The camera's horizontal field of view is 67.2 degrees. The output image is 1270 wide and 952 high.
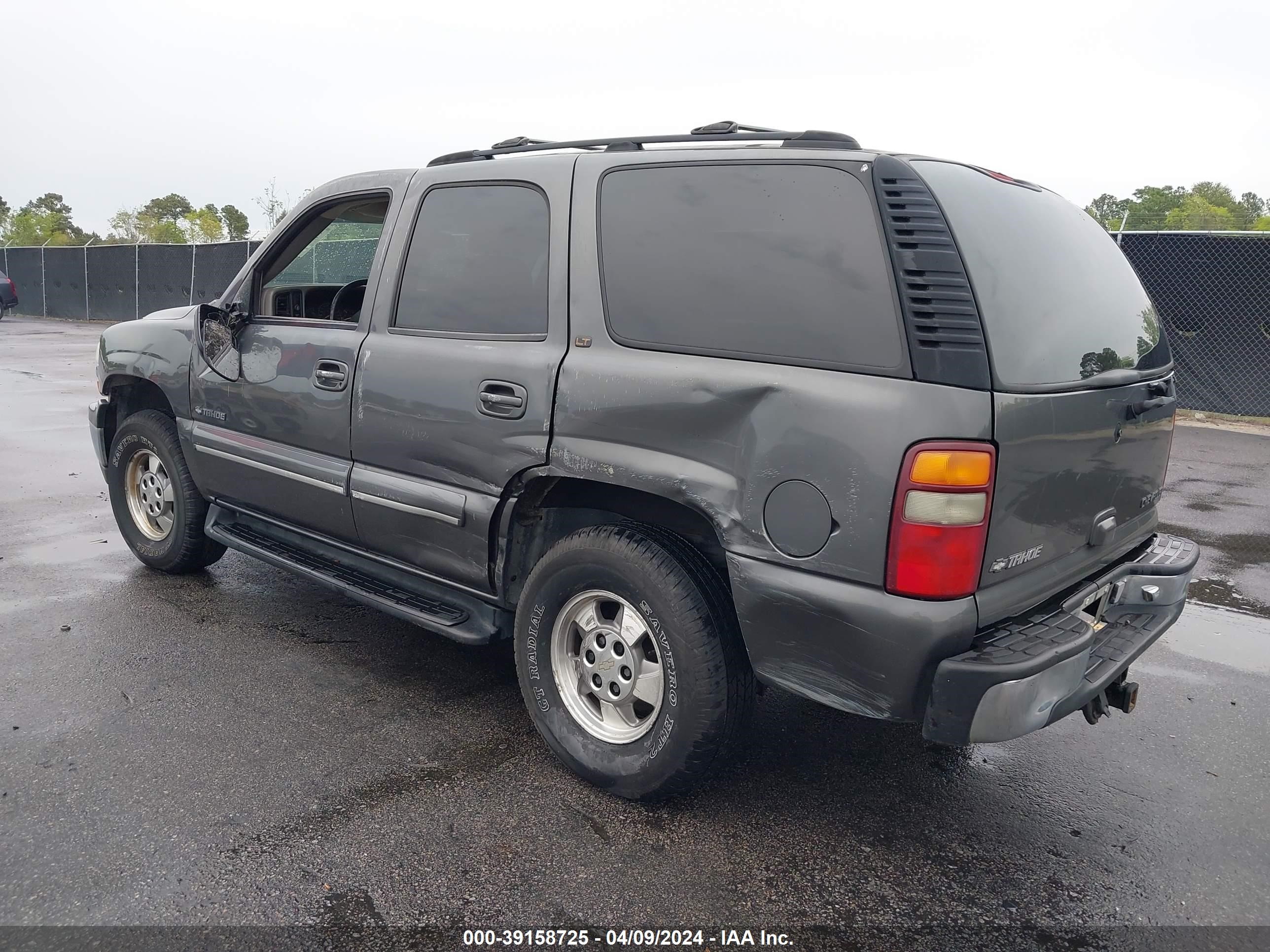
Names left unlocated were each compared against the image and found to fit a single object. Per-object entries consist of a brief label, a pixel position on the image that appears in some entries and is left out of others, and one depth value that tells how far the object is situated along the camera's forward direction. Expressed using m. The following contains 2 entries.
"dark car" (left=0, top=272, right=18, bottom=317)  26.45
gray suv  2.37
